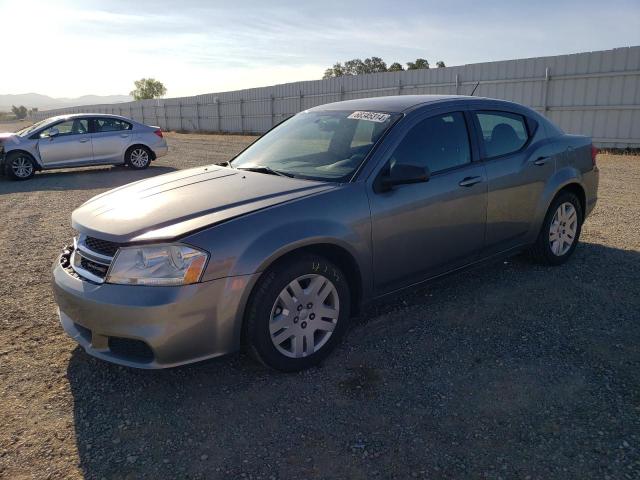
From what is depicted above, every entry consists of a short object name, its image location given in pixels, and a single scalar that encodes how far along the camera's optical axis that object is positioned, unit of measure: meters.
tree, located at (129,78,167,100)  100.88
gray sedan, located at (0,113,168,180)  12.12
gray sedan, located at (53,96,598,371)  2.80
